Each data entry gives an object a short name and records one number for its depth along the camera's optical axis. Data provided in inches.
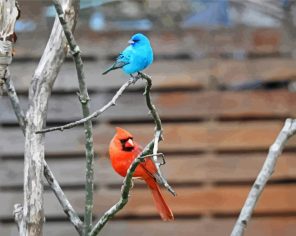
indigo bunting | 807.8
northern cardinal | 856.2
